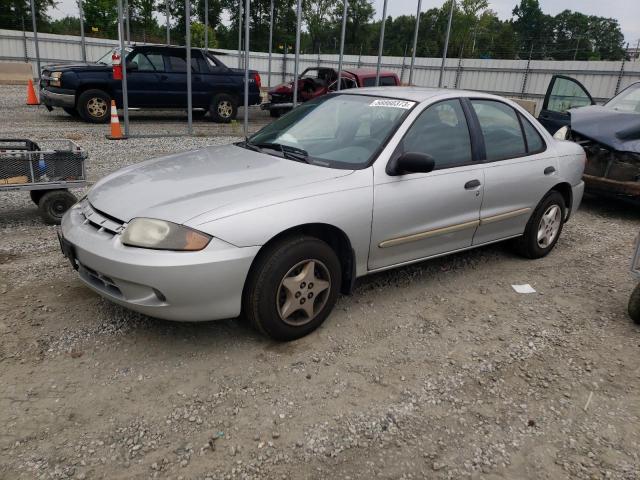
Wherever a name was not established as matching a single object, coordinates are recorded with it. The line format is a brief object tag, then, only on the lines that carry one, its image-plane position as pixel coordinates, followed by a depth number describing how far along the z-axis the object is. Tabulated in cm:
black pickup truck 1142
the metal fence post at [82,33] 1956
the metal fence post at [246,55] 970
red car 1409
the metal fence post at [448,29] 1300
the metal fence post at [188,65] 924
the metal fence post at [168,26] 1576
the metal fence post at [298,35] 1041
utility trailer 477
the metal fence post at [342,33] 1142
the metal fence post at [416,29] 1232
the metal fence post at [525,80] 2061
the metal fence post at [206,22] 1646
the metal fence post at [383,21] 1224
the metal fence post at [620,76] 1758
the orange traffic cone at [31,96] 1460
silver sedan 288
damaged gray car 659
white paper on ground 434
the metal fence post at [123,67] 935
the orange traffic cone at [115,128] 1000
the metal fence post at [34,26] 1724
